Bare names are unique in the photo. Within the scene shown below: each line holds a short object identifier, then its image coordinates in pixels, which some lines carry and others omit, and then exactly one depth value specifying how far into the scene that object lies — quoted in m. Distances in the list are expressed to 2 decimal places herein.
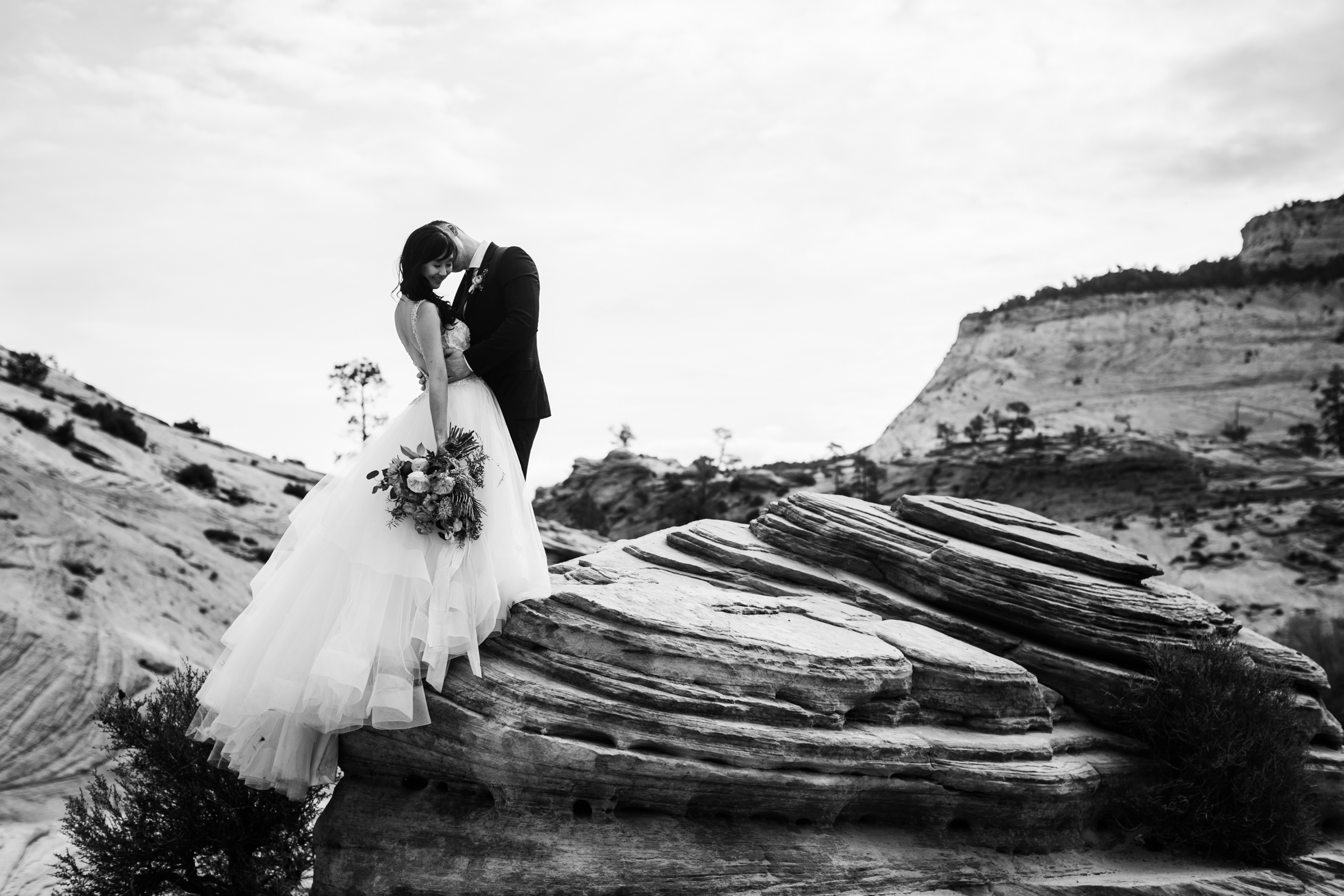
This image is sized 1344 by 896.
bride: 7.41
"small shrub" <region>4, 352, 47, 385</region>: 27.98
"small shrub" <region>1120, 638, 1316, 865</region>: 10.93
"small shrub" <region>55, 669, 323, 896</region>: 10.00
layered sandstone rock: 8.30
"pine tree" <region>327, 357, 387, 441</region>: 47.12
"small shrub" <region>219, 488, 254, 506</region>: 26.97
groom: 8.38
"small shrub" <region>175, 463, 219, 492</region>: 26.66
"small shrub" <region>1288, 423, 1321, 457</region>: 54.66
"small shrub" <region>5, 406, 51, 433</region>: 23.73
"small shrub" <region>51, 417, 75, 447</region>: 23.94
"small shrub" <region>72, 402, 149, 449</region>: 26.81
